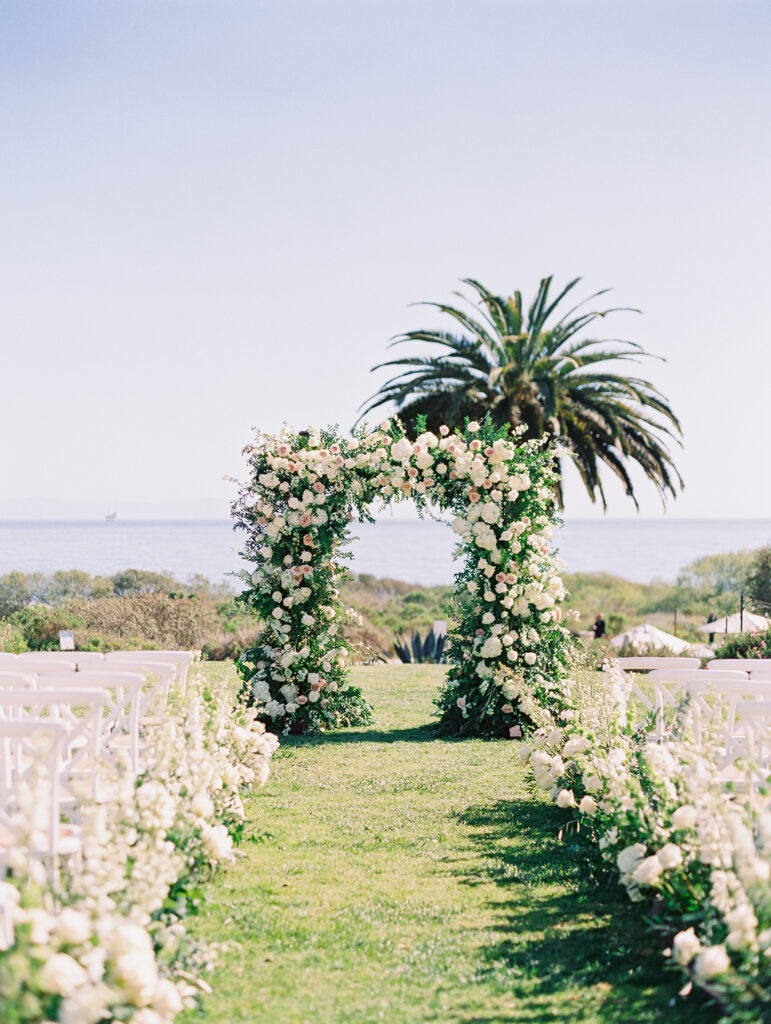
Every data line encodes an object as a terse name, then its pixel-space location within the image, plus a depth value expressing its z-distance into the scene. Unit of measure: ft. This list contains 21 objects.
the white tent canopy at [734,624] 56.85
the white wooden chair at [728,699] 15.94
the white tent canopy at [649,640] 55.78
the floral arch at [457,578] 31.30
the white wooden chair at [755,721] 14.28
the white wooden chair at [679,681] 17.62
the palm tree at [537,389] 56.44
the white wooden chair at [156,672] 19.07
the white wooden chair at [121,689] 16.02
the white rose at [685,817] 11.12
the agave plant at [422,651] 59.16
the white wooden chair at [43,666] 18.62
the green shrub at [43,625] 50.16
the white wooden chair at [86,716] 13.57
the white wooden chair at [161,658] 21.40
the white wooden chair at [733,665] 22.17
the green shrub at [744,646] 44.00
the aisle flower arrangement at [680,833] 9.25
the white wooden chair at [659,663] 21.91
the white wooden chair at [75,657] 21.49
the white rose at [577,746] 17.63
